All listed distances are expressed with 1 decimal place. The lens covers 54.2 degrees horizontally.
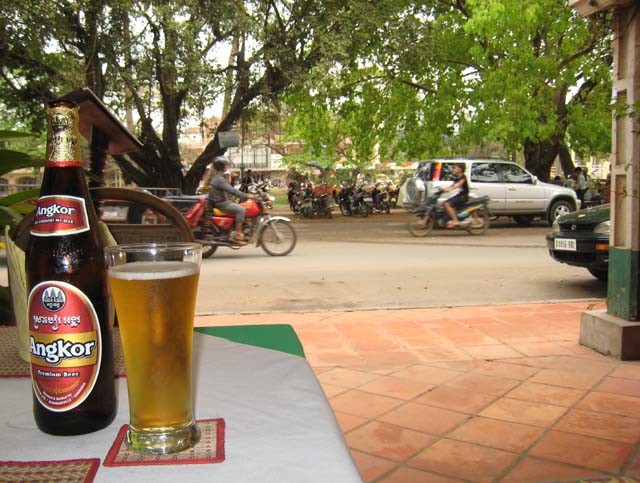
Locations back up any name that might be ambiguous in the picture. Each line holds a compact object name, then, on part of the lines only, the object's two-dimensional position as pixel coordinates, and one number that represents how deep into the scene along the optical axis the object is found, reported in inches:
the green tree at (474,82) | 541.6
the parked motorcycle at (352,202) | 764.0
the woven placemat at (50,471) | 27.3
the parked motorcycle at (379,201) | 820.0
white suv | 552.7
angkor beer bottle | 33.3
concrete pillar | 140.2
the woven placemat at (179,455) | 29.3
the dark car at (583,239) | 240.4
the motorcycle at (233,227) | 361.7
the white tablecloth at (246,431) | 28.1
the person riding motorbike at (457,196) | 487.5
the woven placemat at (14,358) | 44.1
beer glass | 31.7
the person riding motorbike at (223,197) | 359.9
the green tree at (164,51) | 476.7
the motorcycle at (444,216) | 491.8
